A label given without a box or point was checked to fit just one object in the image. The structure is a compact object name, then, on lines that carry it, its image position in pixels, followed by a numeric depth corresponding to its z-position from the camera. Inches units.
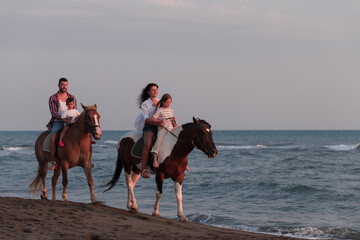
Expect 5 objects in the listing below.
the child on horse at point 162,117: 644.9
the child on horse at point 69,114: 705.1
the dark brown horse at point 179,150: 609.4
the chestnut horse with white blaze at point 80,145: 657.9
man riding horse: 716.9
